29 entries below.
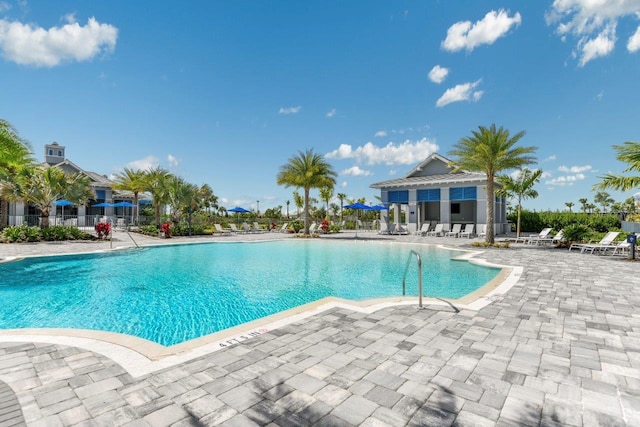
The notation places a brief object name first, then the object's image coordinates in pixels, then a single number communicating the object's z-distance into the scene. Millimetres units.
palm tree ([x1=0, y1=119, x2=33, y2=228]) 11398
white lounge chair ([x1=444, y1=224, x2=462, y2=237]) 24072
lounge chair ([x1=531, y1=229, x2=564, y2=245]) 15969
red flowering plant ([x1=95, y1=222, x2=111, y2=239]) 19812
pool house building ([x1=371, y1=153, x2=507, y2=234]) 24312
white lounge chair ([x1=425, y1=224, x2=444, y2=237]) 24736
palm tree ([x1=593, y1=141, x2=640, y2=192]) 11508
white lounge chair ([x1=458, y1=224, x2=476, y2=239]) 23312
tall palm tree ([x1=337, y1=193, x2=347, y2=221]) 62031
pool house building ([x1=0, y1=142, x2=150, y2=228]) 27309
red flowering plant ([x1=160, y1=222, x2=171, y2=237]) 22131
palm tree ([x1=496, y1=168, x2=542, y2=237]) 19406
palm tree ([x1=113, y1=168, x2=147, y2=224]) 29594
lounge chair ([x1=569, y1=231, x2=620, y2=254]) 13859
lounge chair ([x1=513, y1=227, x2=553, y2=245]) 17516
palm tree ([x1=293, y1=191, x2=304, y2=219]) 48825
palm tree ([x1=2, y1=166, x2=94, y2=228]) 18281
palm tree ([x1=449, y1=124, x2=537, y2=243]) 16672
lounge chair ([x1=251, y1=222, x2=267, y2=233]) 31867
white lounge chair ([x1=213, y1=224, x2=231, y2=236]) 27773
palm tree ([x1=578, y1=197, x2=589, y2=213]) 57262
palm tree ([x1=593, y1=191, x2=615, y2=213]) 67775
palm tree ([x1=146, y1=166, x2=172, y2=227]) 25109
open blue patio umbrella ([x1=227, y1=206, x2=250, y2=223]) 30900
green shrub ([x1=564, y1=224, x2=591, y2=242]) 15859
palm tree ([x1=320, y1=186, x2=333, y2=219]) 49588
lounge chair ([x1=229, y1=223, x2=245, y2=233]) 31094
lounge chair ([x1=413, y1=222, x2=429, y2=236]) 25655
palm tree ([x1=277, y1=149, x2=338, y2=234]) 24484
